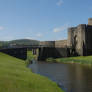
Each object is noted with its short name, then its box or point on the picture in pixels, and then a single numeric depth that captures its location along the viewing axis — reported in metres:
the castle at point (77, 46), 46.17
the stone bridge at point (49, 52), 46.40
